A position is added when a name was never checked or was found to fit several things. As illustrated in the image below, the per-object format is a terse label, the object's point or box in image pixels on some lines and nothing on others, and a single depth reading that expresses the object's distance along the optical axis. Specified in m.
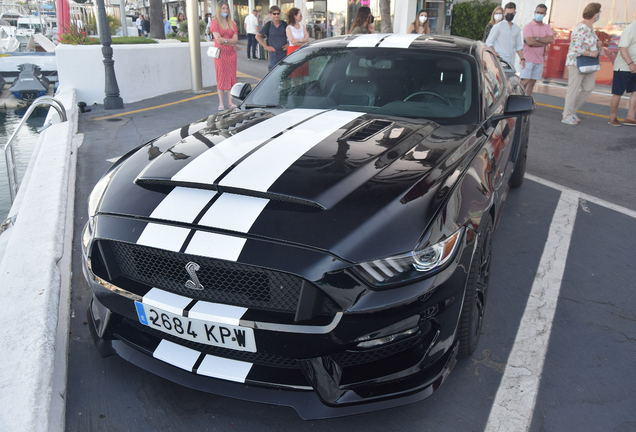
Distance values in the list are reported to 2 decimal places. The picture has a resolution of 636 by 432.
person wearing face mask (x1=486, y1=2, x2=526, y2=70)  8.49
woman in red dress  8.53
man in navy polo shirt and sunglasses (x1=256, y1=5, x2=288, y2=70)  10.30
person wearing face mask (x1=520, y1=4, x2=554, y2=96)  8.66
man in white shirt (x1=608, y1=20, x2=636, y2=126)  7.48
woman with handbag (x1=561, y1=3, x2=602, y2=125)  7.78
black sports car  1.82
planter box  9.52
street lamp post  8.79
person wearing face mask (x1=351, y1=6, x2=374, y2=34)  8.24
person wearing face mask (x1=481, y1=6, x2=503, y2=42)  8.98
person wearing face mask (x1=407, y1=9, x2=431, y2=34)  9.59
